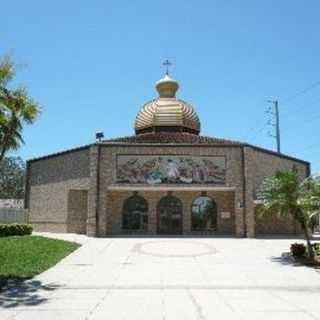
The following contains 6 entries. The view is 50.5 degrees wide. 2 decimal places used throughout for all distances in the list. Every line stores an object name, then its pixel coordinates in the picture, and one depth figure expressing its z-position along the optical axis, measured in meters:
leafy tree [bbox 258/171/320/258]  14.60
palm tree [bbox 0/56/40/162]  10.72
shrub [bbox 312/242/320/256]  15.48
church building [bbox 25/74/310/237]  23.07
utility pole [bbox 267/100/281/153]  38.11
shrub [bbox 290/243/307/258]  15.04
